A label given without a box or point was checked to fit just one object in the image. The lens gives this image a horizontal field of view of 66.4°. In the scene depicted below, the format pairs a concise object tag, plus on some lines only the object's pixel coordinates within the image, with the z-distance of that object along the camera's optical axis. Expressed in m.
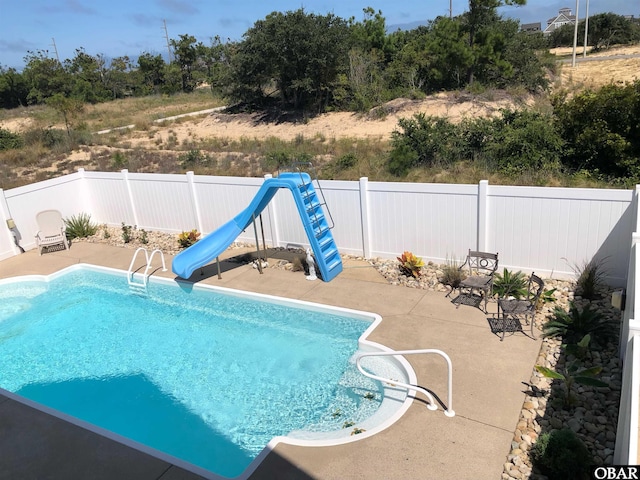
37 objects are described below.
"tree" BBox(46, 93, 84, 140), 28.34
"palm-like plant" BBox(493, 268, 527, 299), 9.03
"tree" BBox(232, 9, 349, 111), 33.34
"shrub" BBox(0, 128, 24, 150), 26.28
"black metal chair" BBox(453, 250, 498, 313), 8.88
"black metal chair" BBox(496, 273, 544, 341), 7.76
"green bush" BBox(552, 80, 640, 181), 11.62
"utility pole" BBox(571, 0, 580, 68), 42.46
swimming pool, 6.80
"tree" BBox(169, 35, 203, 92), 62.84
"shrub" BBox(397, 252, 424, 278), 10.17
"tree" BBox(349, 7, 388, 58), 37.92
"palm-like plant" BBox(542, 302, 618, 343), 7.34
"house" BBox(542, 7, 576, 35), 130.12
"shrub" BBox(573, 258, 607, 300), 8.63
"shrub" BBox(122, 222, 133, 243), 14.52
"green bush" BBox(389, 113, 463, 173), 14.90
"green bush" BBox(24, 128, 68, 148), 26.83
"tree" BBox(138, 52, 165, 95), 61.56
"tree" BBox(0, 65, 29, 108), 53.48
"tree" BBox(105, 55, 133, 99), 59.44
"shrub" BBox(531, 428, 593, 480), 4.84
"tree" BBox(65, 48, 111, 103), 53.91
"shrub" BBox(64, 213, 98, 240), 15.24
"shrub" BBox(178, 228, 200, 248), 13.30
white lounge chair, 14.11
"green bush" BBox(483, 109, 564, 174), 12.75
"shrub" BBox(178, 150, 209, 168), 20.70
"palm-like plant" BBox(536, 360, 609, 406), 5.86
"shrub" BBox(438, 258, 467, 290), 9.58
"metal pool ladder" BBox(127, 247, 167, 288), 11.54
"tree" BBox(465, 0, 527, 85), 29.94
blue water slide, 10.34
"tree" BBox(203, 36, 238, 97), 64.34
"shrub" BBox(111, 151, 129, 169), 21.39
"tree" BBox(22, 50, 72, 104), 52.75
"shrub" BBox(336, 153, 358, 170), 17.28
